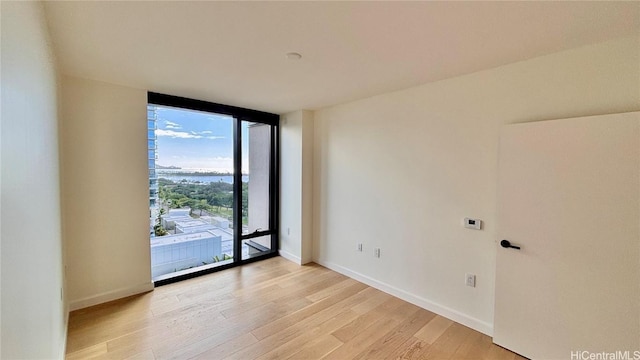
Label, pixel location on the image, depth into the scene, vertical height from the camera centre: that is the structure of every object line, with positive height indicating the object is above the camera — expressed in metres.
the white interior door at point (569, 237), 1.73 -0.47
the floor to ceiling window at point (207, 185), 3.41 -0.18
